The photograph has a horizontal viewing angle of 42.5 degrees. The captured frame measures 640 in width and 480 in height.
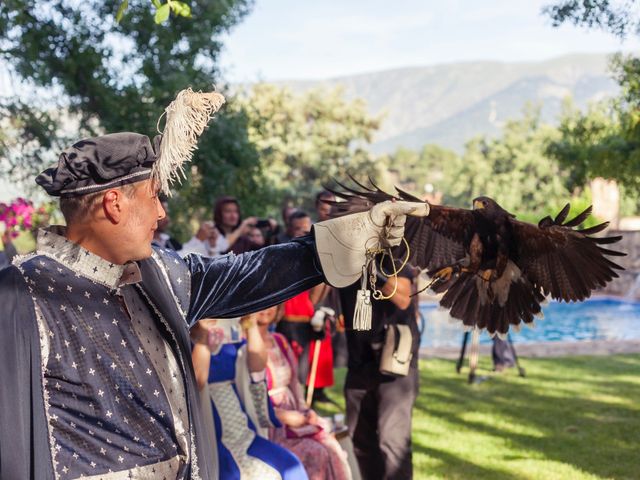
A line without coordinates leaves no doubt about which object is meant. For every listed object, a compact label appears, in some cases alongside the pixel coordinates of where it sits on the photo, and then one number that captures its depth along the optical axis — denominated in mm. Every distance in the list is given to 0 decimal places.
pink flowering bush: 7711
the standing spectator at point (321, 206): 6521
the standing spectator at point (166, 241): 7030
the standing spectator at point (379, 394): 5051
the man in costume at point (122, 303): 2035
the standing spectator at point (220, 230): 7852
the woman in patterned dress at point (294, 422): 4926
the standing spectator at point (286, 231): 7573
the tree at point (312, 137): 32188
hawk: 3414
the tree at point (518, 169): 40344
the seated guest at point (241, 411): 4453
